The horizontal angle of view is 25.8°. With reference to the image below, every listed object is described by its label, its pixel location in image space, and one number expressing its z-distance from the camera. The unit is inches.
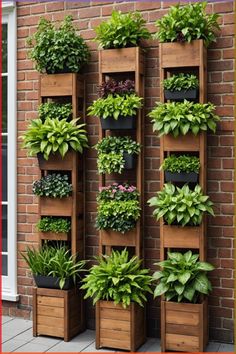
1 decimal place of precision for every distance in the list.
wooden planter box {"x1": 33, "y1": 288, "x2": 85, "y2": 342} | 168.2
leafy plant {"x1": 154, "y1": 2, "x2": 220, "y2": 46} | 156.4
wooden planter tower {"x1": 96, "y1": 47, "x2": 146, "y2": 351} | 159.0
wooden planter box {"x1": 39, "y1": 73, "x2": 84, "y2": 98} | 173.3
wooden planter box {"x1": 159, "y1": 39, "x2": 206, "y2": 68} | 157.2
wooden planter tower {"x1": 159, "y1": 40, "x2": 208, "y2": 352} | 154.8
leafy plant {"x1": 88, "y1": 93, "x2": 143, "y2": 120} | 161.3
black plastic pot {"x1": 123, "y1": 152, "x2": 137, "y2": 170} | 163.9
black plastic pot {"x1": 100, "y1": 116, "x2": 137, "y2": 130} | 163.8
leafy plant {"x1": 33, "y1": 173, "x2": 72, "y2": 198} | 170.9
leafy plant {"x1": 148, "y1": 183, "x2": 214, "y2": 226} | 154.6
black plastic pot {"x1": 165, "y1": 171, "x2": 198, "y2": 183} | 157.8
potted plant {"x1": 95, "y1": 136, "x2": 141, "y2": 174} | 163.8
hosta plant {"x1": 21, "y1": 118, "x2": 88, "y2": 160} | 169.0
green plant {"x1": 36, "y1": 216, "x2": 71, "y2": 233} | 172.9
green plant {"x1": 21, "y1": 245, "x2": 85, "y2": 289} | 168.7
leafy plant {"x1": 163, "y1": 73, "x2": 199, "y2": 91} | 156.3
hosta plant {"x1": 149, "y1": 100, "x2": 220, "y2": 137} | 154.8
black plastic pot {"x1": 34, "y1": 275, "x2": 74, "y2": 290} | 169.5
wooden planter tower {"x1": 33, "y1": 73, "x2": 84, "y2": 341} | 169.3
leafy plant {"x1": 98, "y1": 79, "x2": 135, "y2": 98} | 164.4
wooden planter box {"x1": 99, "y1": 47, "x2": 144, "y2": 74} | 164.7
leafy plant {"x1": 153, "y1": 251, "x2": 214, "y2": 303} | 153.3
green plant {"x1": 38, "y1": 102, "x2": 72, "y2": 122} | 173.6
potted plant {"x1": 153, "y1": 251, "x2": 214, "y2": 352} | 153.7
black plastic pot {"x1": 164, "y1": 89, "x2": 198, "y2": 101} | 156.9
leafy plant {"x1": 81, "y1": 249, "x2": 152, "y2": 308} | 157.6
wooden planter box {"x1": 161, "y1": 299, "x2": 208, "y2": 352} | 153.9
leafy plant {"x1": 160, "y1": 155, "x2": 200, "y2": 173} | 156.8
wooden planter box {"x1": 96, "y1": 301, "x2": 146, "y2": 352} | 158.1
